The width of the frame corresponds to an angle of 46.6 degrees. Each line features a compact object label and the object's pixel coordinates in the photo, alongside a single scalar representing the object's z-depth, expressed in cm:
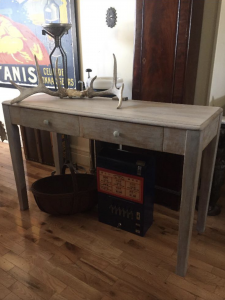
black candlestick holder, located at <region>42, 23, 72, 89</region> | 162
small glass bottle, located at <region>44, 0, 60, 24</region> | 223
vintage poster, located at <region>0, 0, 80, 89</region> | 224
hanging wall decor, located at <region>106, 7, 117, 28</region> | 199
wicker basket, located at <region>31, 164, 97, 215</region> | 171
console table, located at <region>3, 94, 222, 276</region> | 114
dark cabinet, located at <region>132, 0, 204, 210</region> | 152
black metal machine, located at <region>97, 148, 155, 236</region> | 156
